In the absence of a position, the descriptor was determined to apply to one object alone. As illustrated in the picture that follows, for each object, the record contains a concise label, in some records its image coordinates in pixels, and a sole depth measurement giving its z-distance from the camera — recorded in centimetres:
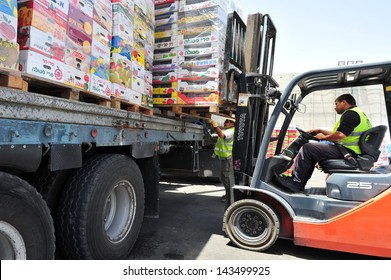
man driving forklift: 329
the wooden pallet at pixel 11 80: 181
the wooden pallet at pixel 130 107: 299
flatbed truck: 178
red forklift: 304
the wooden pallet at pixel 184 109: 406
